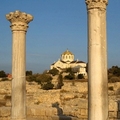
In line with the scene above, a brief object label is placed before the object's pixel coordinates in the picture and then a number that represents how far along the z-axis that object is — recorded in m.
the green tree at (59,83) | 53.57
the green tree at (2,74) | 84.53
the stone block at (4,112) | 15.05
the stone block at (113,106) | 14.84
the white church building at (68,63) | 115.25
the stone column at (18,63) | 11.05
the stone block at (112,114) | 14.73
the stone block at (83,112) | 14.73
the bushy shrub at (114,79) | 51.09
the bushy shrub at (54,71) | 94.72
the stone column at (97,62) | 8.23
